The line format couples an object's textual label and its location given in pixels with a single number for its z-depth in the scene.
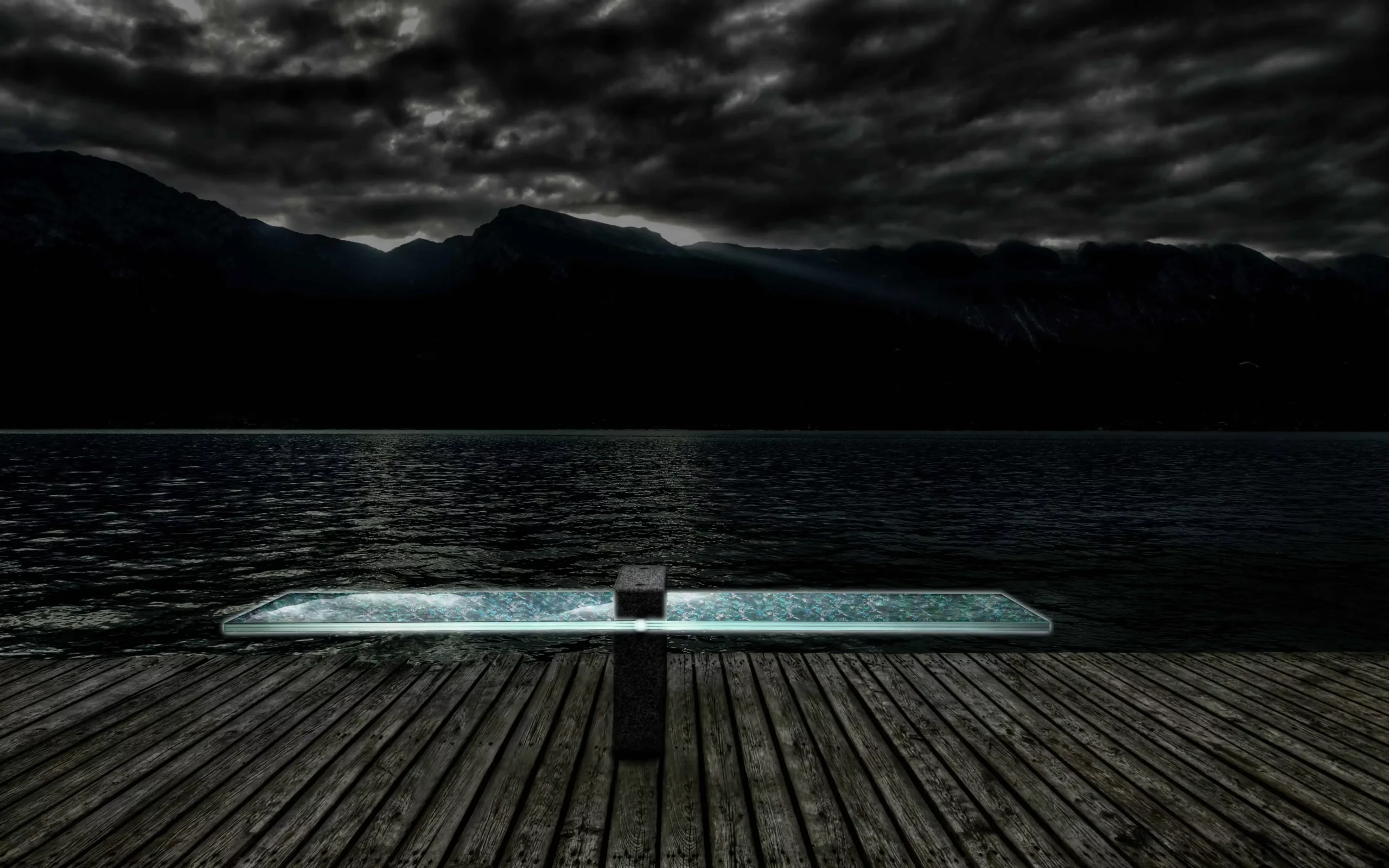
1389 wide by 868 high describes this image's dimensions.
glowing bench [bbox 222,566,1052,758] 5.02
